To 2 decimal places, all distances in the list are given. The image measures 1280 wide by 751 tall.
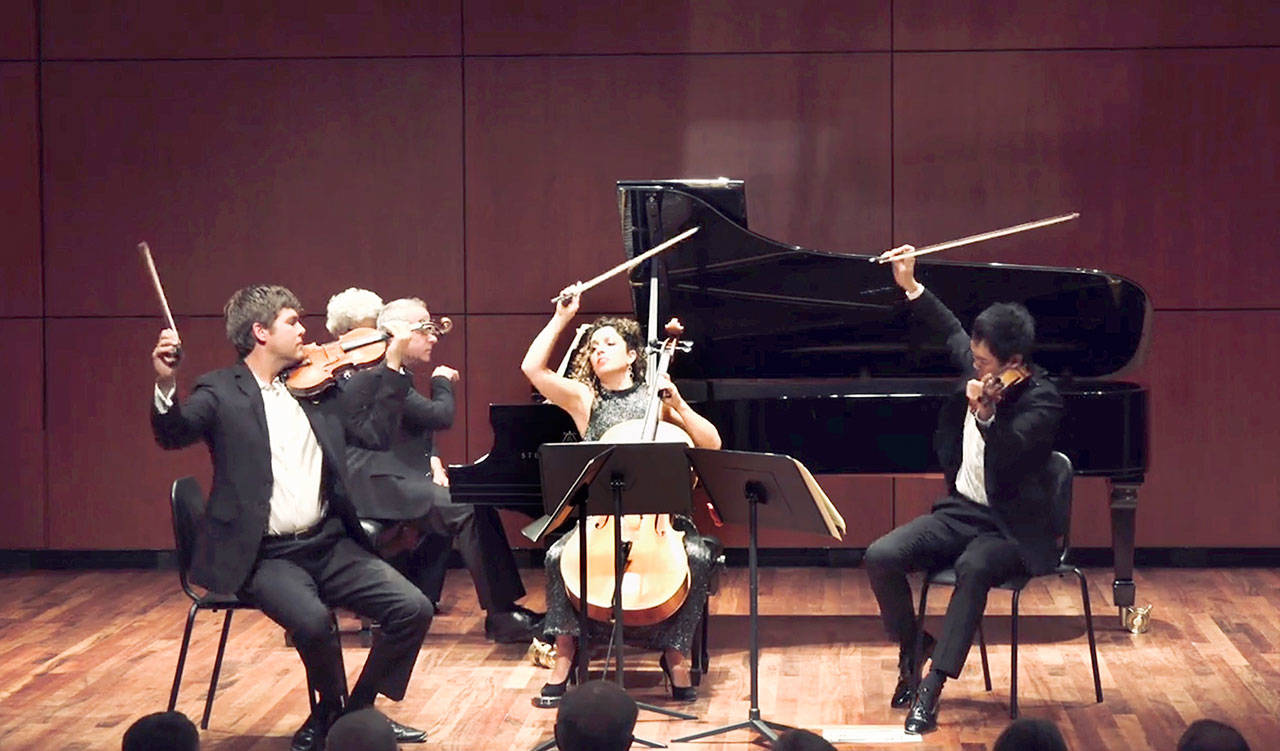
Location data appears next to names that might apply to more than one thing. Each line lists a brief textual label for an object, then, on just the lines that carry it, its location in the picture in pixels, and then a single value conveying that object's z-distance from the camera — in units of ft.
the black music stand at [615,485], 27.07
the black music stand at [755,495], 27.07
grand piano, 36.35
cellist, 32.14
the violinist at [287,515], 27.71
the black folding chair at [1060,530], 31.12
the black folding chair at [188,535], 28.68
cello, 30.71
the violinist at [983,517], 30.25
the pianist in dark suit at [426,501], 36.37
